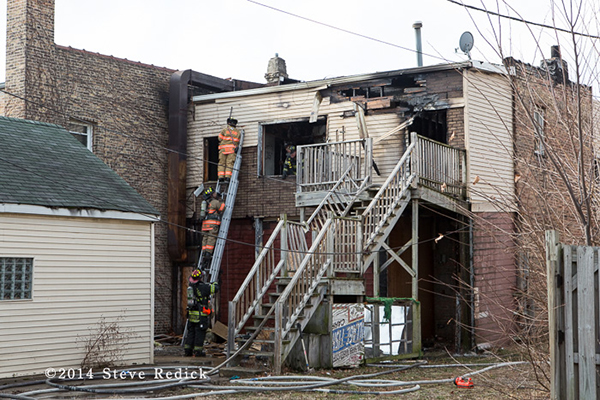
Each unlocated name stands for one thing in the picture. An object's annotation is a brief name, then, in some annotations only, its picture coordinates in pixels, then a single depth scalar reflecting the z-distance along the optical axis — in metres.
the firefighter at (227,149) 20.86
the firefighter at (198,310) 15.98
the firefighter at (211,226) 20.17
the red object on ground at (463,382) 11.26
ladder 19.91
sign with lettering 14.05
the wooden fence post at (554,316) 7.06
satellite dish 19.28
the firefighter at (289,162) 20.58
